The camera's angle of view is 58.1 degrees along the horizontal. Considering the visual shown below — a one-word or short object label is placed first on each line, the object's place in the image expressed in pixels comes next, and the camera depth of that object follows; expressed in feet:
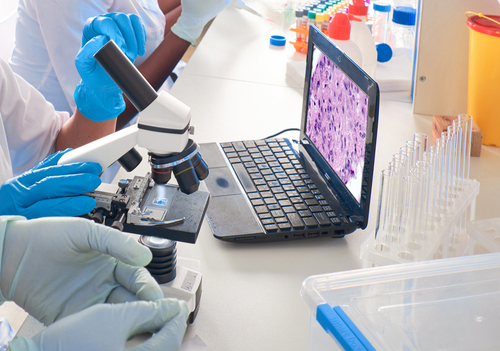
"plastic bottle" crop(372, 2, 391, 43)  6.41
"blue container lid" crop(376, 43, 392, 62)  5.57
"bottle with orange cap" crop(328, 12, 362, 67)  4.62
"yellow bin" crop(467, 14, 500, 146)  3.99
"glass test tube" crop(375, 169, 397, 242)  2.58
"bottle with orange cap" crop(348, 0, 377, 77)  5.08
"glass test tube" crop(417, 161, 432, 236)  2.61
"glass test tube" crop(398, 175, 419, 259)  2.52
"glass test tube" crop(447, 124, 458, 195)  2.90
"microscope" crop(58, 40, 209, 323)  2.43
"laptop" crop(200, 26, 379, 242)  2.99
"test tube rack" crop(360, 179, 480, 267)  2.52
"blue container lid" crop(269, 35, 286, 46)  6.37
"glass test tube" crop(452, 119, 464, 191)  2.97
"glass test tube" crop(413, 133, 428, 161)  2.82
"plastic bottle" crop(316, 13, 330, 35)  5.99
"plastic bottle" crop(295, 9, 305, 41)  6.24
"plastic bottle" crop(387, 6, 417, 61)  5.75
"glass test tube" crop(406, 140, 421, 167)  2.78
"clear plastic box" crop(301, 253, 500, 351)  1.72
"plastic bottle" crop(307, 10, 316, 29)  6.02
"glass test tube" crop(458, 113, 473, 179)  3.06
